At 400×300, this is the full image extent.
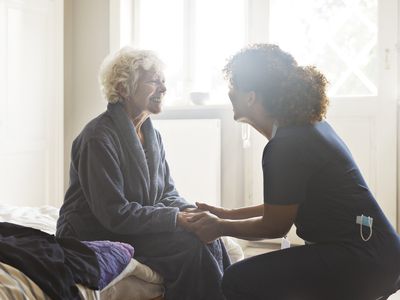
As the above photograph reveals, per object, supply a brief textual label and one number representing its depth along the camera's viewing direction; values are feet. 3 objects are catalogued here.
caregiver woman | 4.53
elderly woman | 5.52
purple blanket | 4.66
